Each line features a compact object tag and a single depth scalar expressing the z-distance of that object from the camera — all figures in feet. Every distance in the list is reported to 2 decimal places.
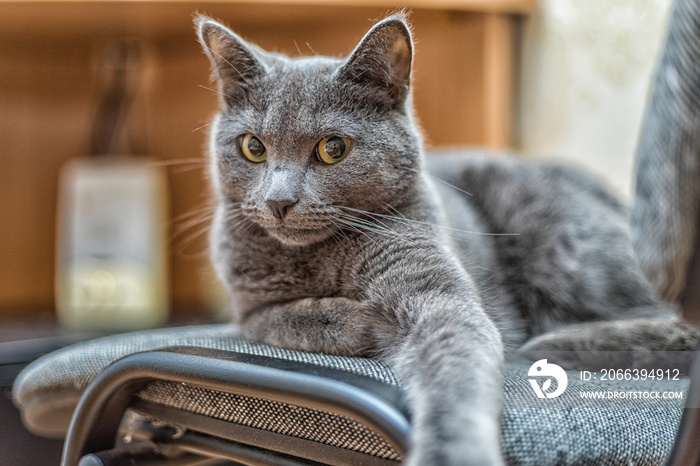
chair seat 1.77
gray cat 2.38
